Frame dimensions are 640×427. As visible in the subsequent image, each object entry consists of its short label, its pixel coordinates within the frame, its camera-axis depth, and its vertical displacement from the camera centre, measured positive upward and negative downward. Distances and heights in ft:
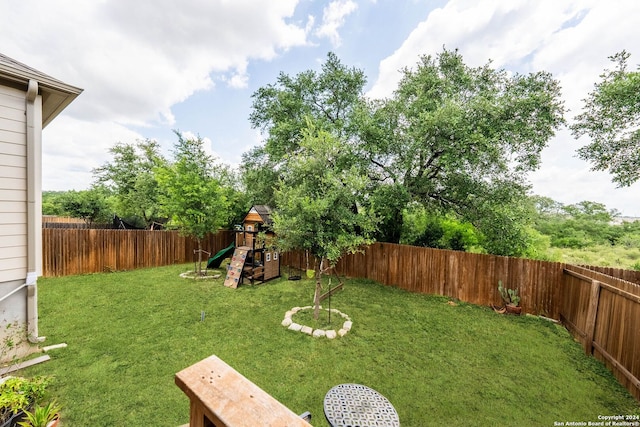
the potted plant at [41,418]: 7.36 -7.22
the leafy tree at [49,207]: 72.74 -6.53
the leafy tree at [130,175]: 49.65 +3.12
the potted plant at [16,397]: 7.38 -6.94
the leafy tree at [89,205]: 51.61 -3.84
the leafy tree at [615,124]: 19.92 +8.21
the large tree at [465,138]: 22.52 +6.69
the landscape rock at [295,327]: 16.67 -8.90
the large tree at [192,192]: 27.91 +0.23
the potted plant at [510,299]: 20.28 -7.66
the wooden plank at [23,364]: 11.00 -8.58
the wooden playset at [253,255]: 26.43 -6.74
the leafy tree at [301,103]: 31.19 +13.24
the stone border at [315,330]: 16.05 -8.89
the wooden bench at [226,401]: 3.32 -3.07
